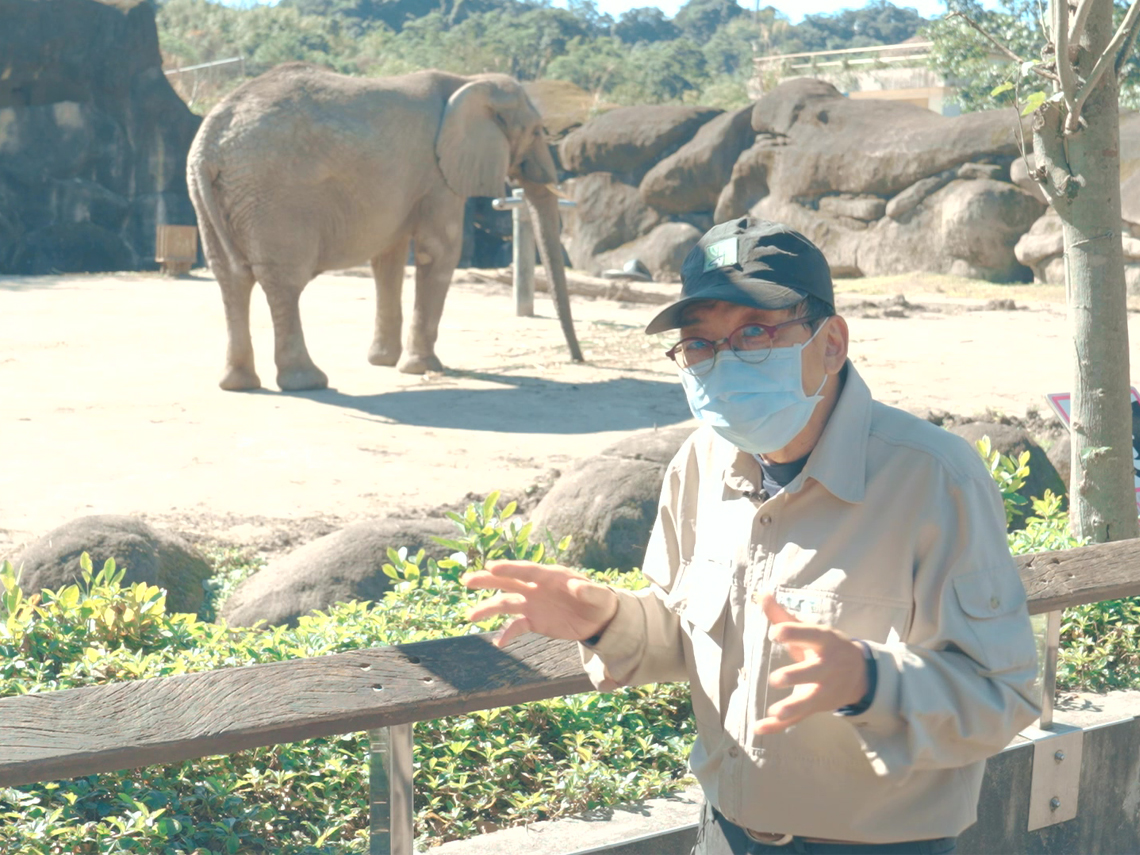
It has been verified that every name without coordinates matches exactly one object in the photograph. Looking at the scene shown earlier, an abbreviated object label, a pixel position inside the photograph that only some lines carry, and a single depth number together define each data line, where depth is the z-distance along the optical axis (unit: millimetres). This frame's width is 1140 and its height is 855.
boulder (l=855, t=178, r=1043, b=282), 20375
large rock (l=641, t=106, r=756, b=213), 24875
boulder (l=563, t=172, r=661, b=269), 25797
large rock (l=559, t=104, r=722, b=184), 25797
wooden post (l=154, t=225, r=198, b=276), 21844
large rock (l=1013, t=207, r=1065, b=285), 19375
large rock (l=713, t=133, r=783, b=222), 24203
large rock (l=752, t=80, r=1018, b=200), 21156
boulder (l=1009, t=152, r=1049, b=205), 19297
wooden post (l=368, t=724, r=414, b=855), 2277
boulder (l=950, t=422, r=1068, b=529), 6297
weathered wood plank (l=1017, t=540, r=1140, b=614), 2914
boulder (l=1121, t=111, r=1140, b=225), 17000
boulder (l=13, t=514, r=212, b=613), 4816
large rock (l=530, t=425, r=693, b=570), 5402
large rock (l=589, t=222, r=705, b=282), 24047
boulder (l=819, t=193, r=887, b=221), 22469
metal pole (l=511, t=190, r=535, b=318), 16062
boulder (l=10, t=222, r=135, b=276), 22469
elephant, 10273
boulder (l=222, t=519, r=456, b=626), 4703
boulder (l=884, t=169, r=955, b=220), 21469
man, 1695
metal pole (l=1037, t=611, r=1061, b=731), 3158
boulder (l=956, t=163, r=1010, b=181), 20828
